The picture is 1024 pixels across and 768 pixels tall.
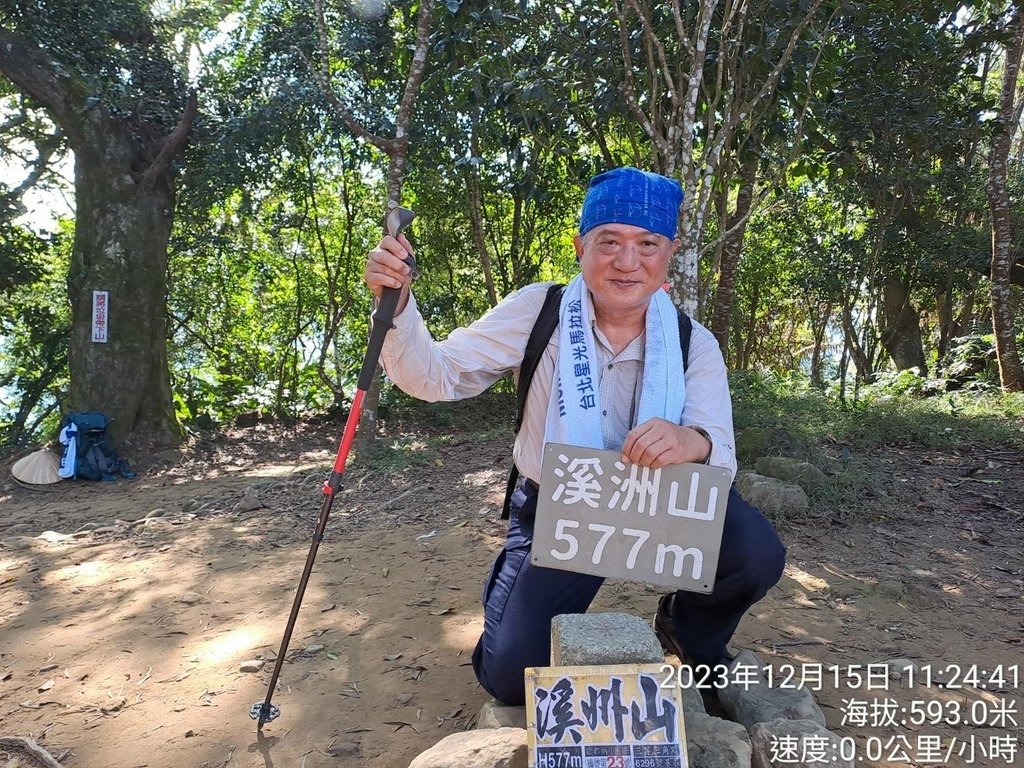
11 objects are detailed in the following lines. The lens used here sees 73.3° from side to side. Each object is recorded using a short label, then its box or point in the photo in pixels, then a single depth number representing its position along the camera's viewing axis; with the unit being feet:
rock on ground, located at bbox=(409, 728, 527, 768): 5.45
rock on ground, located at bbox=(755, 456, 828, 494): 15.29
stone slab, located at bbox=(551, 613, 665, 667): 5.43
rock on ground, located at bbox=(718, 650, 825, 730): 6.73
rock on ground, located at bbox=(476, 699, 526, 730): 6.54
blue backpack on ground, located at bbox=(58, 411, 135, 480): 23.98
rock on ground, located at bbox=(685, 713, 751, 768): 5.57
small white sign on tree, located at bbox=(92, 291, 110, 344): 26.27
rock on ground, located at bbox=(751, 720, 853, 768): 5.82
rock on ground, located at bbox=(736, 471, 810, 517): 14.38
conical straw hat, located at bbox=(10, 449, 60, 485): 23.38
